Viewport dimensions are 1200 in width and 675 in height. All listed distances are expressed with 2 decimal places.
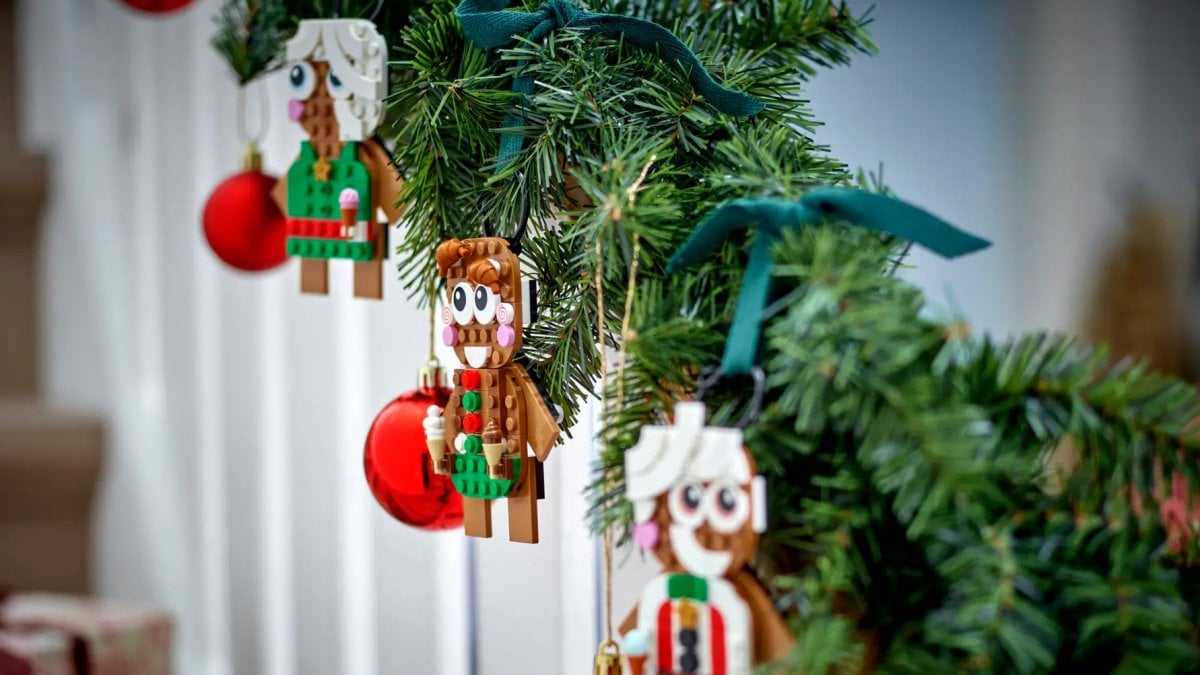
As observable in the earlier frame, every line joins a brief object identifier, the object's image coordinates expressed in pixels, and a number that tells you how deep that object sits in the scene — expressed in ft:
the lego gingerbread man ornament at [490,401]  3.15
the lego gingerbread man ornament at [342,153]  3.49
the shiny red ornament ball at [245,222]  3.78
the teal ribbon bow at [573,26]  3.18
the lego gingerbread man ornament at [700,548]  2.85
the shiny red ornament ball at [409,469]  3.36
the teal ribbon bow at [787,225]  2.92
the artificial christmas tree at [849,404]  2.79
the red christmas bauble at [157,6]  4.08
